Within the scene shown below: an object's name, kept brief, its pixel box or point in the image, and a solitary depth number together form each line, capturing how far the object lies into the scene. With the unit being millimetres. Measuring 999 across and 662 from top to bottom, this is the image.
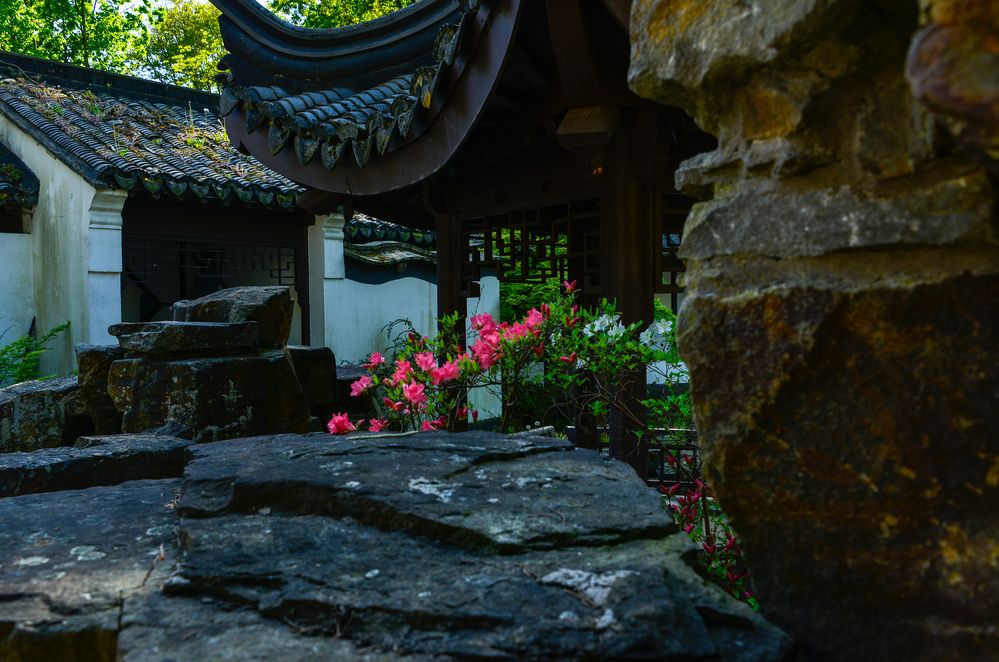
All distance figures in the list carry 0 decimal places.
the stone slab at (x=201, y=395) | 4098
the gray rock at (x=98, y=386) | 4531
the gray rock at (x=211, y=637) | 1041
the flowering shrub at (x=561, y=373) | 2723
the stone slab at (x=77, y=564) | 1171
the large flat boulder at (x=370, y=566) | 1058
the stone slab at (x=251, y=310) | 4562
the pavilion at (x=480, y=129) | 3131
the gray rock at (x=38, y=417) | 4594
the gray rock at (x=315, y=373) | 5387
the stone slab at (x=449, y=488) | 1392
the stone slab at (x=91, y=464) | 2488
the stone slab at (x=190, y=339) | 4191
